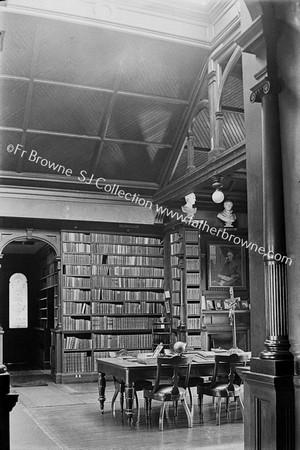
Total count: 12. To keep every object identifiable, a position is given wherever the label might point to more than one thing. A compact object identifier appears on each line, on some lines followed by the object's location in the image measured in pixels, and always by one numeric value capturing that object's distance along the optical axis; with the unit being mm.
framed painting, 11719
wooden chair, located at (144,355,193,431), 6836
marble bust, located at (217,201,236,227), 11376
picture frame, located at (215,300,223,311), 11539
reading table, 6914
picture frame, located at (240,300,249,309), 11695
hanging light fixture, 8578
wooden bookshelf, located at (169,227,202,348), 11172
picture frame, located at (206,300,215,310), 11484
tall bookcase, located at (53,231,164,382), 11164
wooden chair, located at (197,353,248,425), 7090
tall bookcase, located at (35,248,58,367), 12930
